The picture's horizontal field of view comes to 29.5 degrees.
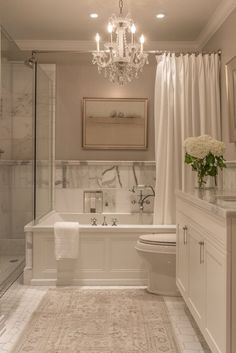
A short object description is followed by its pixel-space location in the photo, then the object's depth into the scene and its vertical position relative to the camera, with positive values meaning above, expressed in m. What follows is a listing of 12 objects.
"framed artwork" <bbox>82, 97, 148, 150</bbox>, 5.47 +0.59
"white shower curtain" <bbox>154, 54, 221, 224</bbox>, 4.44 +0.69
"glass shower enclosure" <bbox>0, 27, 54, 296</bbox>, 4.71 +0.29
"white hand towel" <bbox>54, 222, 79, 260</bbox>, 4.18 -0.60
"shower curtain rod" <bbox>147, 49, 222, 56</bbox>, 4.43 +1.25
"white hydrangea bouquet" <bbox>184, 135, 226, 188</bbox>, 3.58 +0.18
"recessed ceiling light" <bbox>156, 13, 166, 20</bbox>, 4.37 +1.58
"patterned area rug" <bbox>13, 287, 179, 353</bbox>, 2.83 -1.06
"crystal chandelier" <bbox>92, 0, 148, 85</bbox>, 3.44 +0.97
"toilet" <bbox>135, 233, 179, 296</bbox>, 3.85 -0.73
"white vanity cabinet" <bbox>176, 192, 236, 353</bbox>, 2.03 -0.50
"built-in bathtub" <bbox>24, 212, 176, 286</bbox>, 4.27 -0.79
